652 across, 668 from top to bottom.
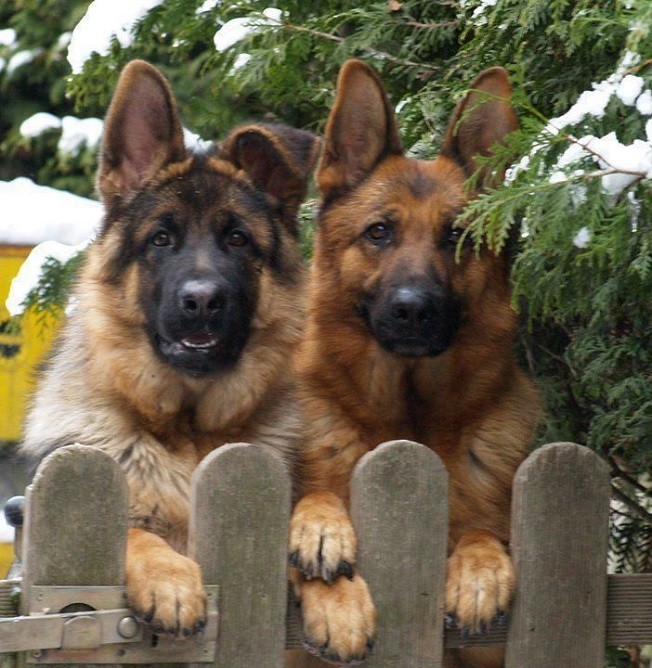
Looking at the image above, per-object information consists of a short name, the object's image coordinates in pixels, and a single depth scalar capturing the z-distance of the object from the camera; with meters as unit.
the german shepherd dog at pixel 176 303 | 7.05
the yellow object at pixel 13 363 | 12.77
